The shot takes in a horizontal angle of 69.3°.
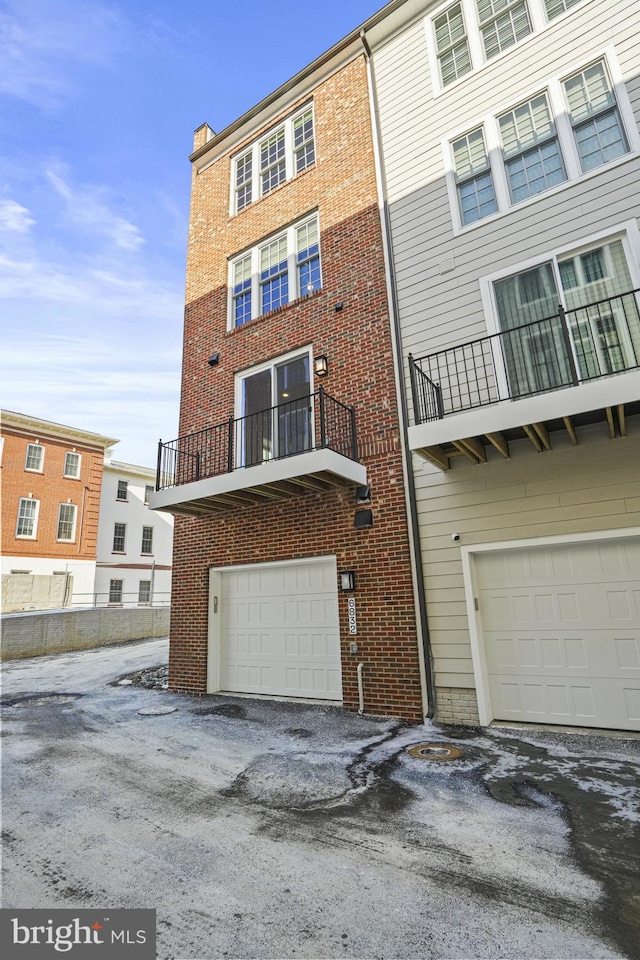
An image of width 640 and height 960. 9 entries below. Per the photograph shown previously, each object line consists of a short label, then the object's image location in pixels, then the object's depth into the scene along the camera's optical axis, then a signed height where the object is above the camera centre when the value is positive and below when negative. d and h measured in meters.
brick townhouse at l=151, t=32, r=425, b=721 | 6.87 +2.90
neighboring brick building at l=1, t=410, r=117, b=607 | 20.42 +4.92
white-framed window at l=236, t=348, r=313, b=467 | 8.27 +3.38
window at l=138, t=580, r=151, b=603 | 24.36 +0.69
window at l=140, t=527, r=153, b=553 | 25.50 +3.46
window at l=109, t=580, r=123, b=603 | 23.22 +0.72
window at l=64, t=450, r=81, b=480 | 22.56 +6.79
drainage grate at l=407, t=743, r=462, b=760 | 4.73 -1.62
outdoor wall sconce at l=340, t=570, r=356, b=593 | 6.96 +0.23
